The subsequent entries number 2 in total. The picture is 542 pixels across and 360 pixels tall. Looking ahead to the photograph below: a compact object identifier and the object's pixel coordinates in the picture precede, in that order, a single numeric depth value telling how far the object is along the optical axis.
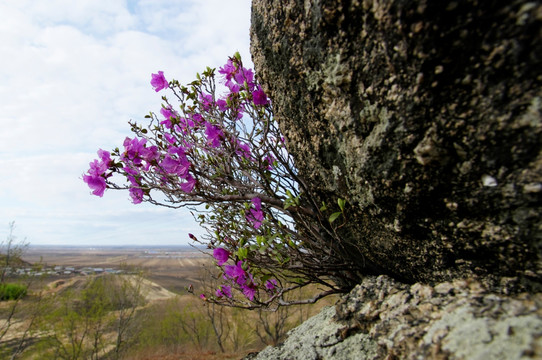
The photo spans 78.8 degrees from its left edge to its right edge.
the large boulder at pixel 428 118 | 0.26
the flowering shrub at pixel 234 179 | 0.51
